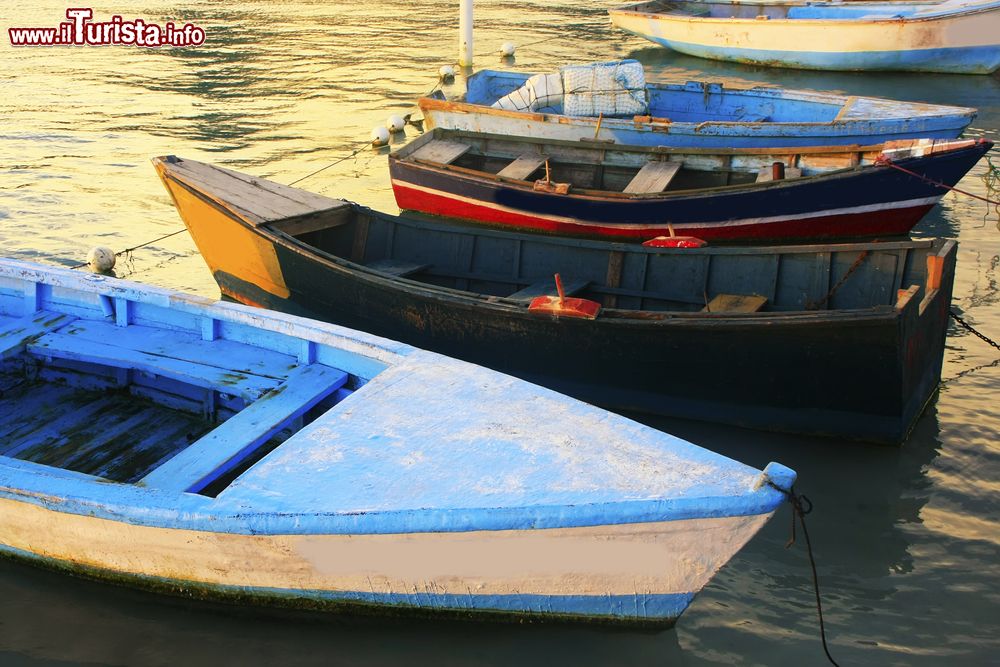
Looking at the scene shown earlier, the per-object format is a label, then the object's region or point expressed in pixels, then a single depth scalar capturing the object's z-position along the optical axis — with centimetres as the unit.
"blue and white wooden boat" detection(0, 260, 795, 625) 429
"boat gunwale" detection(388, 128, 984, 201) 948
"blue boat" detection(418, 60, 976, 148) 1148
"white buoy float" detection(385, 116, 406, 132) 1625
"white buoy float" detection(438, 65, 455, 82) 1998
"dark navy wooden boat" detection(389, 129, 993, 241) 952
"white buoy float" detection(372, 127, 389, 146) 1559
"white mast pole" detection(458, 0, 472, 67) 2006
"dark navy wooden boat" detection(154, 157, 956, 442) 681
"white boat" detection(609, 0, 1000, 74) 1984
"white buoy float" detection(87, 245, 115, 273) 979
